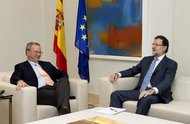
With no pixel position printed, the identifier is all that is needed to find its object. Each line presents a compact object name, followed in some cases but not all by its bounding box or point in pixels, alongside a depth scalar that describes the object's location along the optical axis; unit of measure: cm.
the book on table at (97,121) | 256
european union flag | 493
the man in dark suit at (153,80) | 344
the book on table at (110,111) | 292
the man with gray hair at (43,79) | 349
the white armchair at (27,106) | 323
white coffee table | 262
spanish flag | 510
